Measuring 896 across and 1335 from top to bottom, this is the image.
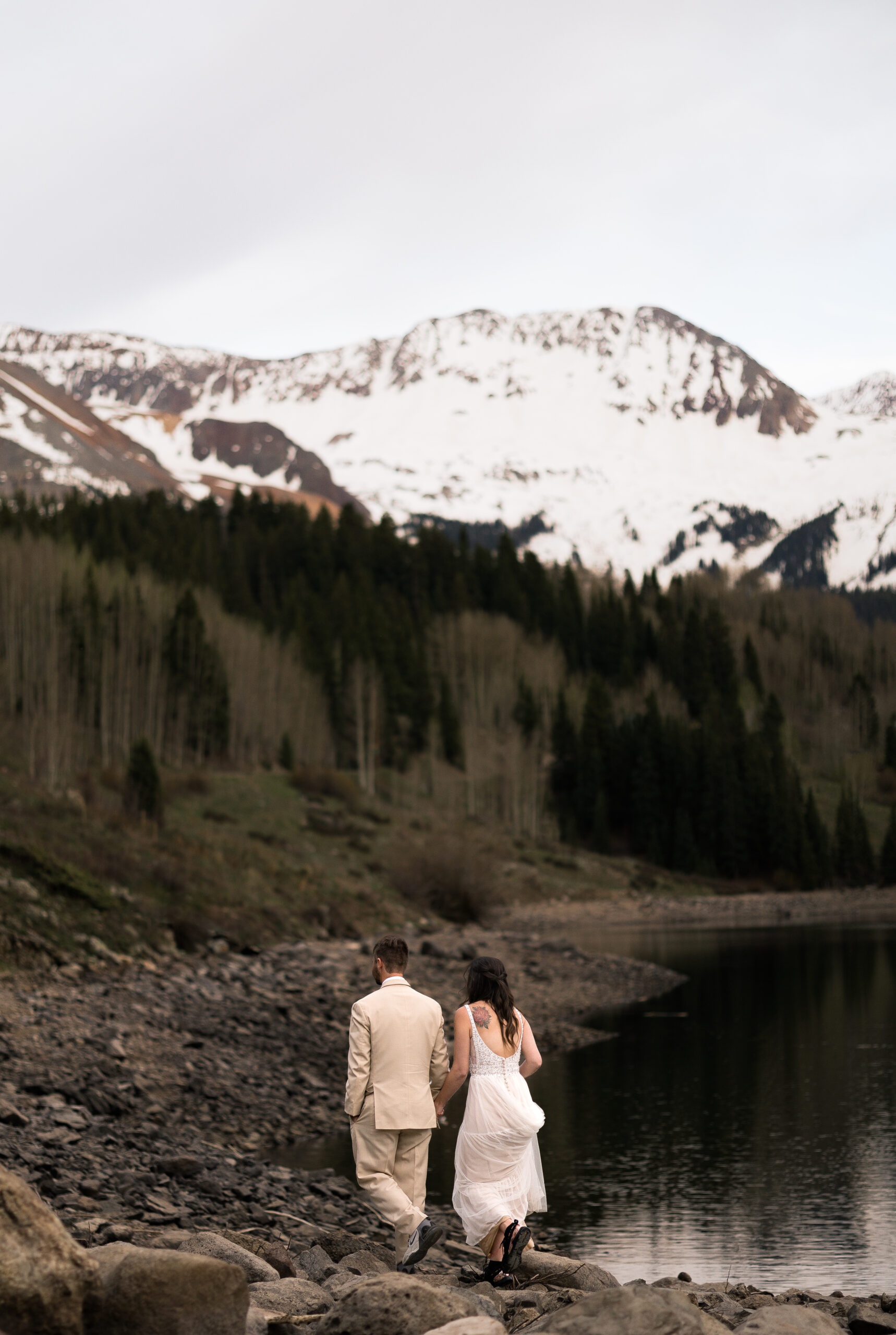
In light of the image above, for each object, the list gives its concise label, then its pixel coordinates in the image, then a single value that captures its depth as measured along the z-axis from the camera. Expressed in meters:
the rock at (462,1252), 14.51
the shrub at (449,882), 58.53
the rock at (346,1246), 11.97
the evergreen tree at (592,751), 109.19
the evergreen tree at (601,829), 104.44
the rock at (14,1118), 15.52
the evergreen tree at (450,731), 107.25
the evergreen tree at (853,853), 104.88
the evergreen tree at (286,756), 85.94
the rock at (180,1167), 15.54
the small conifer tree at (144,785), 58.03
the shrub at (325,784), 80.19
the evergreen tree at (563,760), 113.25
